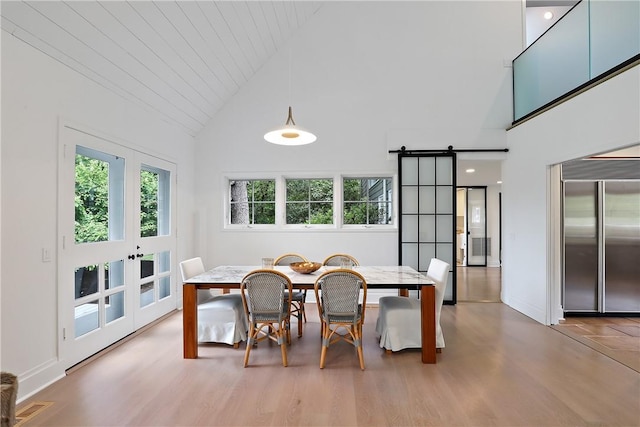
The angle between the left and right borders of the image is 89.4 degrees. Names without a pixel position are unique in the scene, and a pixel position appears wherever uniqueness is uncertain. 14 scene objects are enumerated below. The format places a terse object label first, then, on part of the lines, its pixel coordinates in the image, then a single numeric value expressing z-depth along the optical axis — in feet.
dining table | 9.16
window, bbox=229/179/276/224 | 16.88
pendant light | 9.37
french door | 8.85
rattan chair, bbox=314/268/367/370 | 8.71
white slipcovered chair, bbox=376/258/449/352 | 9.73
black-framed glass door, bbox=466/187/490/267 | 26.91
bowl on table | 10.43
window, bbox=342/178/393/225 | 16.56
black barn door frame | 15.58
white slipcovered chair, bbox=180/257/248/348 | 10.33
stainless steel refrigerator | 13.12
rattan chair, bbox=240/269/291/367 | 8.89
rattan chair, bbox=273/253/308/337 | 11.26
